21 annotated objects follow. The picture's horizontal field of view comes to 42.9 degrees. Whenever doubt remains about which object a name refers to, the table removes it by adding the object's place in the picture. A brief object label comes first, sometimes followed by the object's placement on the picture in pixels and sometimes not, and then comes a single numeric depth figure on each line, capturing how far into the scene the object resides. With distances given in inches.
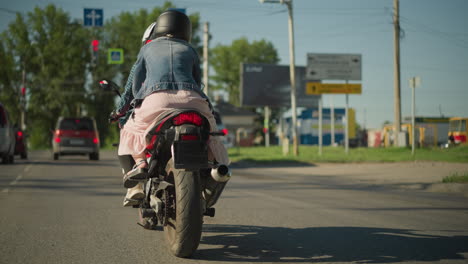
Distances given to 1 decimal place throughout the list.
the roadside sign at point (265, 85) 2221.9
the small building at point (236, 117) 3614.7
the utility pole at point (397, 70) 1242.6
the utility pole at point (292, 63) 1144.2
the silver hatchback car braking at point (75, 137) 993.5
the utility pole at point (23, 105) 1911.2
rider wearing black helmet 189.3
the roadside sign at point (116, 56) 1387.8
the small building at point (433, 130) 1995.9
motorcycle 176.1
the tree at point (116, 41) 2721.5
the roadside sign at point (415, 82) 833.6
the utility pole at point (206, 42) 1282.0
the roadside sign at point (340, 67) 1274.6
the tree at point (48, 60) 2640.3
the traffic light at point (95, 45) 1051.3
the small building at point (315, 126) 2768.2
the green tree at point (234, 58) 3649.1
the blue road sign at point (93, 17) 1138.7
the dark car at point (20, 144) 997.2
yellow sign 1251.8
